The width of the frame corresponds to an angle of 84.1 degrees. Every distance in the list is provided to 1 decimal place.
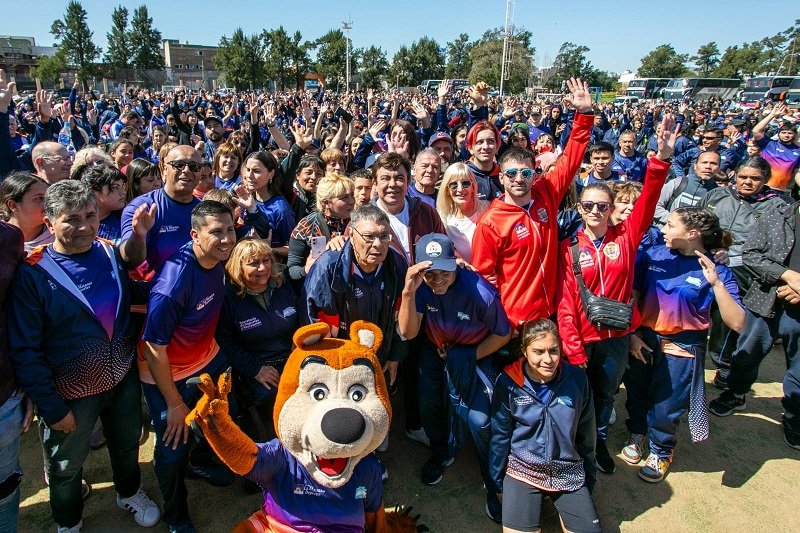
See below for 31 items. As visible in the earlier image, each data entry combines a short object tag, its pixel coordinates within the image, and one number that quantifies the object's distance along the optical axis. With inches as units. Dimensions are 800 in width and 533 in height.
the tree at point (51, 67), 2497.8
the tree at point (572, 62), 3363.7
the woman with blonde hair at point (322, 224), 131.4
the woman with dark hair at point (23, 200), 105.4
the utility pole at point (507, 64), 2096.8
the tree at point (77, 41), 2935.5
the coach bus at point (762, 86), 1347.2
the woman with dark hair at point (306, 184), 177.0
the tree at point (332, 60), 2529.5
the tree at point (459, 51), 4204.2
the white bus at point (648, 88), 1768.0
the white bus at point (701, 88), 1712.6
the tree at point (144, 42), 3053.6
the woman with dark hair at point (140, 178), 159.6
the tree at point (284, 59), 2486.5
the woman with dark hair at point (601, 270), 126.0
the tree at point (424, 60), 2854.3
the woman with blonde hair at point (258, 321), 116.4
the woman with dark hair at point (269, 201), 160.7
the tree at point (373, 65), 2628.0
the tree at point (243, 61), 2362.2
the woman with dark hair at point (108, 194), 129.6
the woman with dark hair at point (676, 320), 127.6
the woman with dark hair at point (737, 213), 189.5
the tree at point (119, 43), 3016.7
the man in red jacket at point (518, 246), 125.7
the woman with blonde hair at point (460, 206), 139.2
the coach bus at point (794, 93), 1239.1
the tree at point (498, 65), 2314.7
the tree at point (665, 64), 3348.9
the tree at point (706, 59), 3563.0
